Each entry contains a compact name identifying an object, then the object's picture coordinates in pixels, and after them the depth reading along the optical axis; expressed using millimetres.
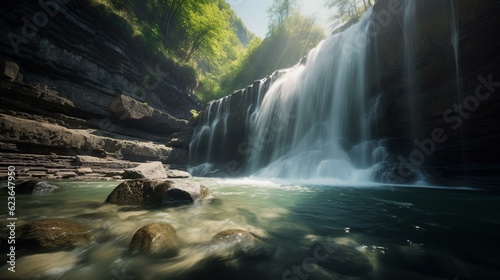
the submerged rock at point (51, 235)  2139
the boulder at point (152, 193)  4262
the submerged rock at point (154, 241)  2146
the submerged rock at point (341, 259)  1825
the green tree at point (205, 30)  25000
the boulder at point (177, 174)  9842
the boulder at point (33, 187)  5164
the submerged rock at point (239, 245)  2119
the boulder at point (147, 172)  7828
